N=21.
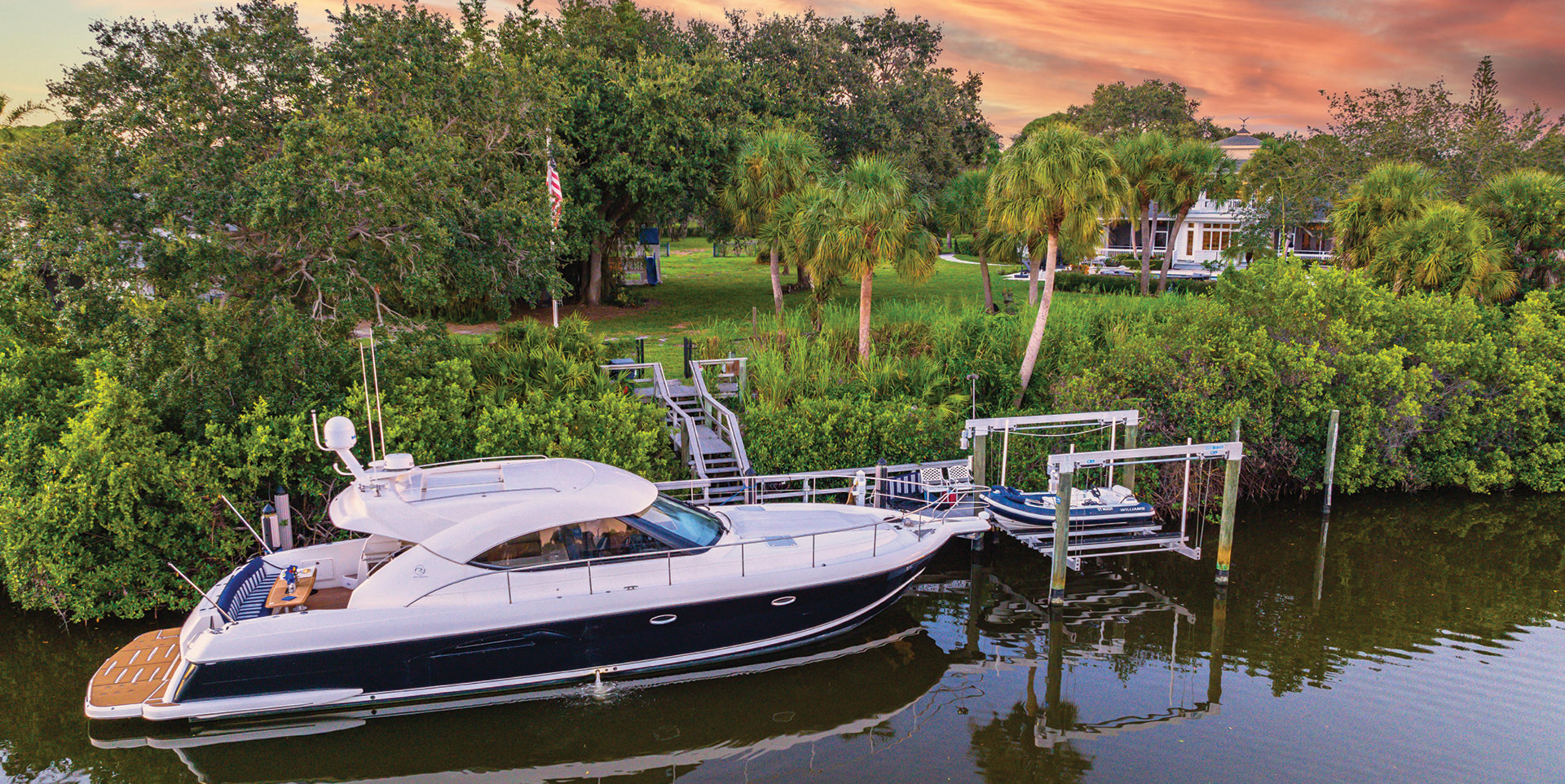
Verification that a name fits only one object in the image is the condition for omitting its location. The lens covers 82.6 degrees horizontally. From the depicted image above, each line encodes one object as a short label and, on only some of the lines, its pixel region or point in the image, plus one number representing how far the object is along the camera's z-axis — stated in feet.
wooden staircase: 52.03
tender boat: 47.01
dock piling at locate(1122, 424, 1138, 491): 52.47
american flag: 61.21
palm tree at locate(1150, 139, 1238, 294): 107.24
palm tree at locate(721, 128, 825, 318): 83.66
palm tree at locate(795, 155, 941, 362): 62.54
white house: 164.04
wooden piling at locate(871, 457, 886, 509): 47.70
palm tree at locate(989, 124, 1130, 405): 58.39
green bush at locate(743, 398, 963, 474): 54.13
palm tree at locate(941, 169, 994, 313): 89.30
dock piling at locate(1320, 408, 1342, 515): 58.23
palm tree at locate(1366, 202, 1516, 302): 74.02
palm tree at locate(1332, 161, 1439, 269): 83.25
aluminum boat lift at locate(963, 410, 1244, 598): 43.45
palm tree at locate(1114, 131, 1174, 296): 108.17
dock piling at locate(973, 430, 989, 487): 50.88
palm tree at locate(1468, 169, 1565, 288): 79.71
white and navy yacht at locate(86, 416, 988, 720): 32.86
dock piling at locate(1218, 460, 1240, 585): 45.68
